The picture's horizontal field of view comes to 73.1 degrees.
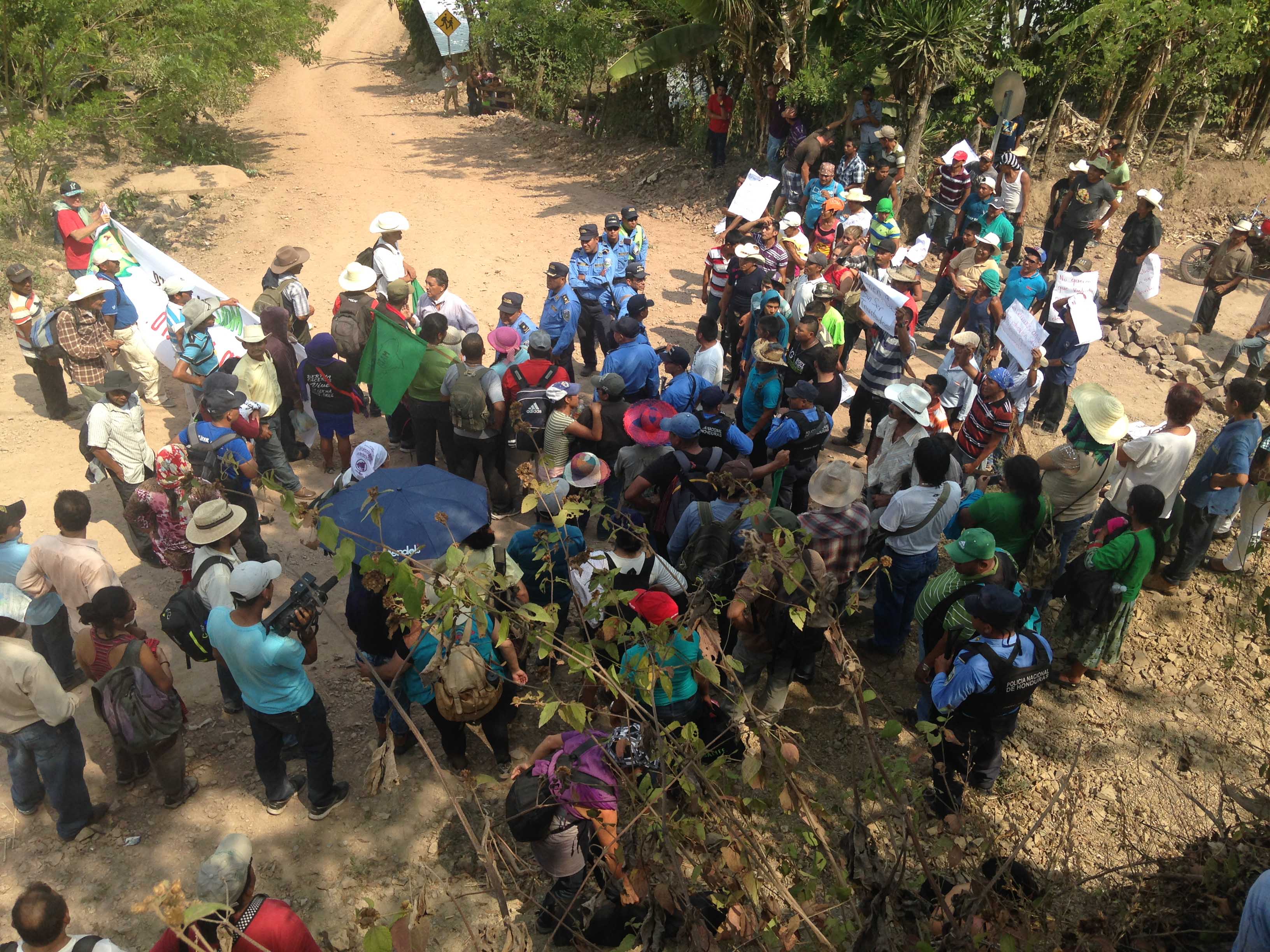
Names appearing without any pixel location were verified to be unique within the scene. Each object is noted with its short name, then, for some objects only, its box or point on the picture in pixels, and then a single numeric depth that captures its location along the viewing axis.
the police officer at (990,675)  4.41
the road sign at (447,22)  21.11
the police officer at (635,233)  10.13
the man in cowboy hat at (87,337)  7.81
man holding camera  4.50
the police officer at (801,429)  6.64
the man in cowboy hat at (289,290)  8.23
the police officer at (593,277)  9.59
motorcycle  12.62
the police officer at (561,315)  8.65
